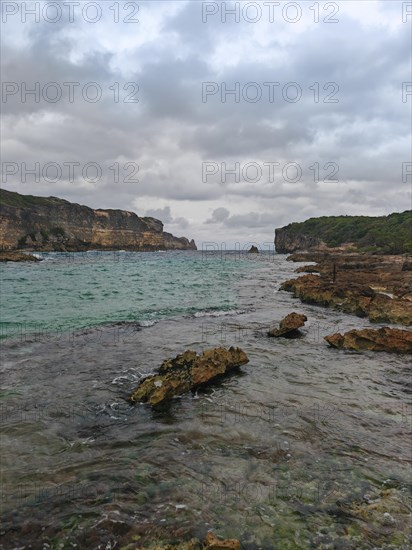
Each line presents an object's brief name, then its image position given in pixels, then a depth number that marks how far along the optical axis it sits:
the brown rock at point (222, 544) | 4.42
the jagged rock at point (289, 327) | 16.83
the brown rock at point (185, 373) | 9.25
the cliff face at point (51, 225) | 137.88
